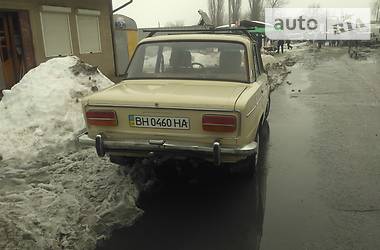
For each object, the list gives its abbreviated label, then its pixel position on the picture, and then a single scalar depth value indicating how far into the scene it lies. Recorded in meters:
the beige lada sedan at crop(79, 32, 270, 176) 4.45
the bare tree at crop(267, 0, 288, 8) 83.66
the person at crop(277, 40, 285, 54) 42.45
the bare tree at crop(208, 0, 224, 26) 68.12
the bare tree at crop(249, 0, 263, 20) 70.62
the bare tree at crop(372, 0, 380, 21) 106.52
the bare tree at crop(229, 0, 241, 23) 65.69
